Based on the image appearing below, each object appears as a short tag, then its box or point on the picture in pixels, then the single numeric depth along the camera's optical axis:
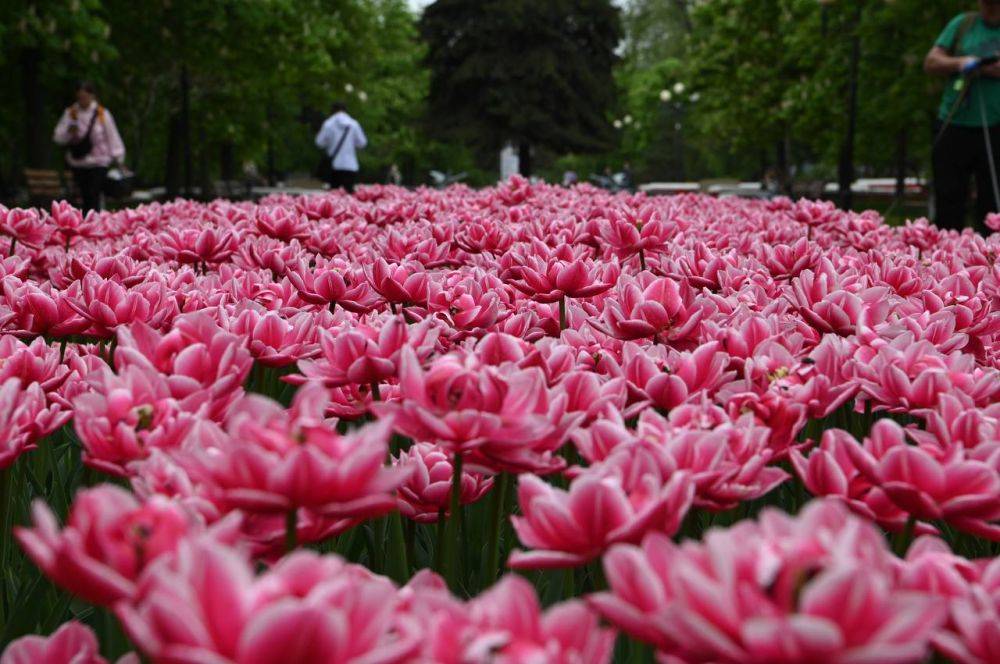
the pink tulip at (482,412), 1.53
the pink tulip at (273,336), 2.35
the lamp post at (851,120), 23.27
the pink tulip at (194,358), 1.80
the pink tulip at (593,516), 1.29
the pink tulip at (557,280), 3.04
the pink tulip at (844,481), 1.57
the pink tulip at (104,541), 1.04
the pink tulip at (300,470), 1.19
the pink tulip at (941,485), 1.45
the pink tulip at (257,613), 0.95
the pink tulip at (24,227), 5.09
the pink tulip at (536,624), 1.07
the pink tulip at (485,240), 4.60
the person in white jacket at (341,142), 20.27
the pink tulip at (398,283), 3.00
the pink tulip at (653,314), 2.58
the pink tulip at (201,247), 4.35
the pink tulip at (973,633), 1.07
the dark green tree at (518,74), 39.06
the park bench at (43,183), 18.86
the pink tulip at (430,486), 2.12
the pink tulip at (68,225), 5.65
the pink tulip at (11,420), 1.68
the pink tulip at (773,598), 0.94
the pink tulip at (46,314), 2.88
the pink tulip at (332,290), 3.06
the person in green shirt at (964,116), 8.86
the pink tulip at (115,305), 2.73
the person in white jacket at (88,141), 15.56
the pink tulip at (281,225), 4.95
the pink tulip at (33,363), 2.19
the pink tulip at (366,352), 1.95
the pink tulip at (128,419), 1.60
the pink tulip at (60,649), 1.31
